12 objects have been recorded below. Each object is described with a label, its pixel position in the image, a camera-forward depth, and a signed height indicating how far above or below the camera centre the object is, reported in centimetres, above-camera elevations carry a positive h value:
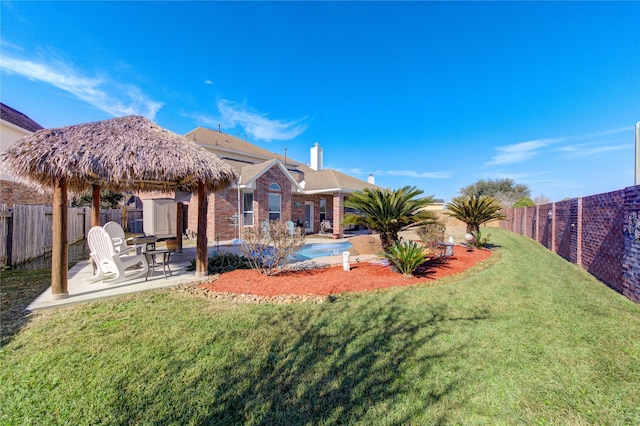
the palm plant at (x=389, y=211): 912 +8
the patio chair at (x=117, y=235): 801 -85
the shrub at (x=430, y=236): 1138 -97
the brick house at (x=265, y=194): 1695 +129
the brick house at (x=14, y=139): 1441 +478
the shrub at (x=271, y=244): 790 -98
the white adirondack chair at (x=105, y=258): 701 -131
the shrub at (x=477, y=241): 1370 -139
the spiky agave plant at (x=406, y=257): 805 -134
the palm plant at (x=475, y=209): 1361 +26
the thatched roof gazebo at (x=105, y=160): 599 +124
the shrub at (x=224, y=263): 867 -182
